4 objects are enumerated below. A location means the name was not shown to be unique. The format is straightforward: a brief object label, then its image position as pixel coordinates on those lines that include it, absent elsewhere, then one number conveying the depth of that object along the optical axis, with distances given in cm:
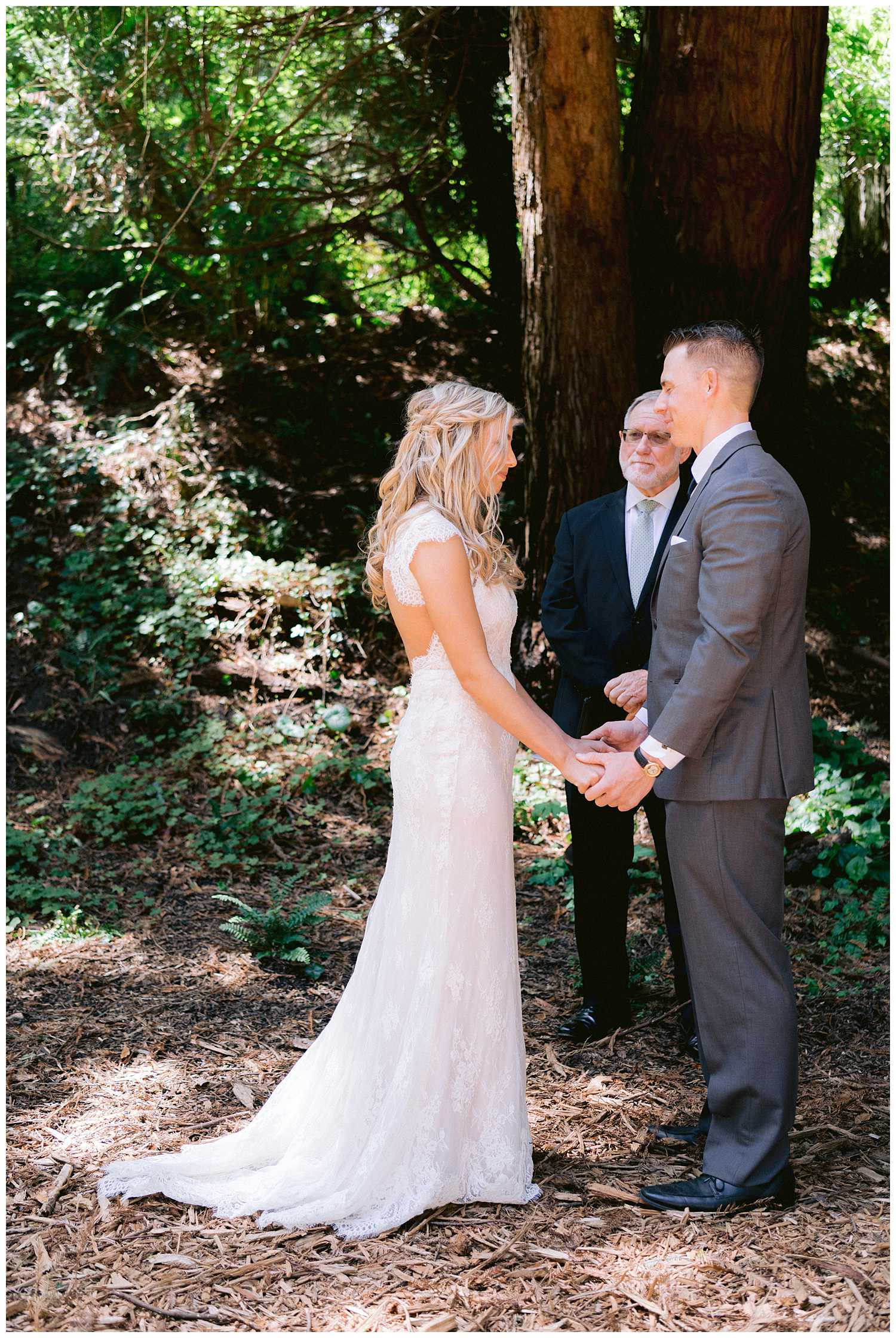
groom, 297
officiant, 412
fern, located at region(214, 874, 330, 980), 507
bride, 318
